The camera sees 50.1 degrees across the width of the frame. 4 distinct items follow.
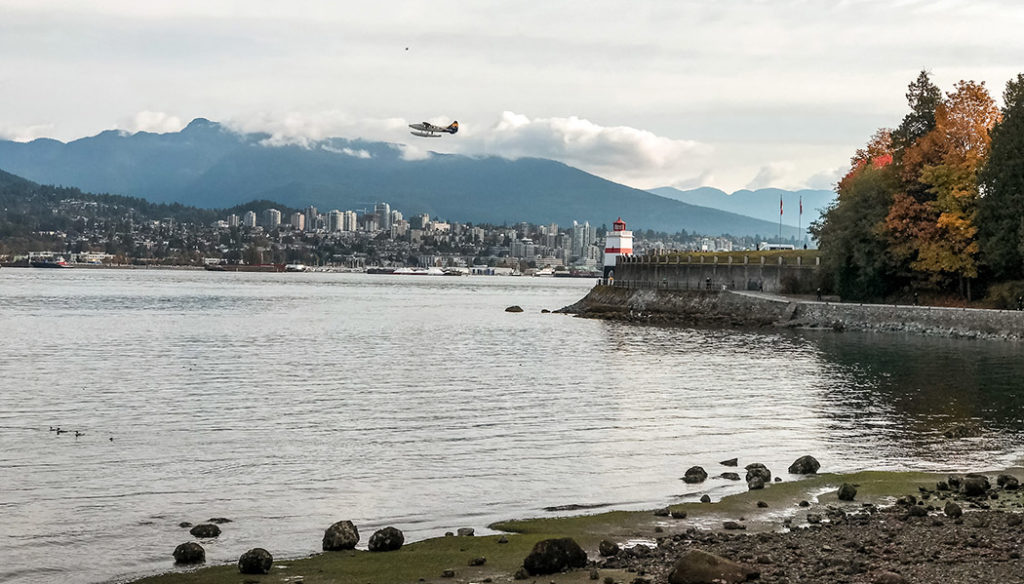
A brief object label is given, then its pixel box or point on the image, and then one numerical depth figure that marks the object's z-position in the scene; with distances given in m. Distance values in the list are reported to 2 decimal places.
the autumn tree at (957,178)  74.81
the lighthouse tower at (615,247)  125.56
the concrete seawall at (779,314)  69.31
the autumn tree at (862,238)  80.50
